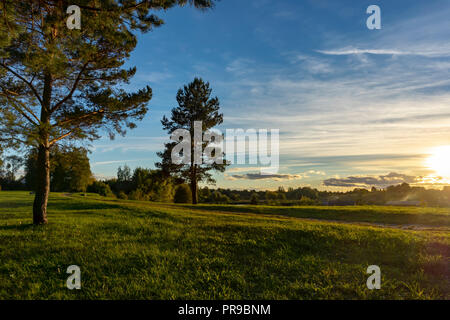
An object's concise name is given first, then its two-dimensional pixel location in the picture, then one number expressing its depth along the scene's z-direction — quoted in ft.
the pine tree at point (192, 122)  90.84
